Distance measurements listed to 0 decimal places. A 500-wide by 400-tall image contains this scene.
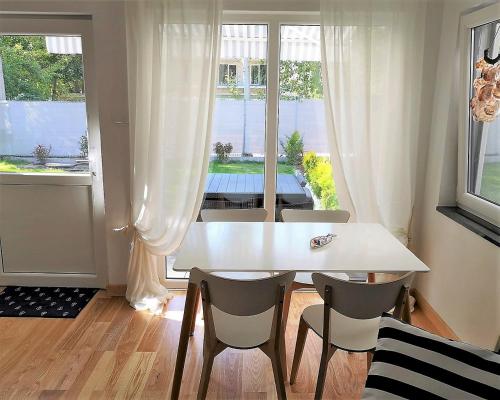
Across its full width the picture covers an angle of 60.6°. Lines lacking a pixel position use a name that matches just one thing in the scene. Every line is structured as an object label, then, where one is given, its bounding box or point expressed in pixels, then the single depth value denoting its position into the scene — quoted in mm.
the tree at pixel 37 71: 3086
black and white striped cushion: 1216
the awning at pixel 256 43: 3027
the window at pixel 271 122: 3041
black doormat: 3025
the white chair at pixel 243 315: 1759
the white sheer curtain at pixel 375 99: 2809
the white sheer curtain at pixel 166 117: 2803
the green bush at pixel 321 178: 3215
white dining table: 1945
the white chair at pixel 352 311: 1762
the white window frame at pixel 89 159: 3006
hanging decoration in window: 2369
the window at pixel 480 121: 2408
